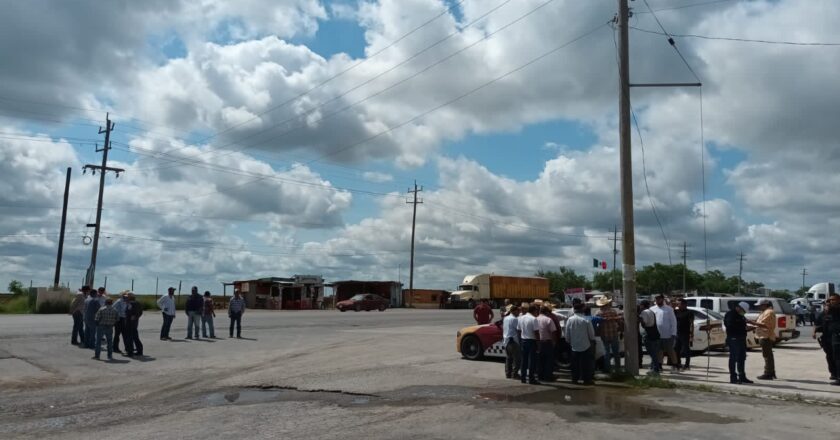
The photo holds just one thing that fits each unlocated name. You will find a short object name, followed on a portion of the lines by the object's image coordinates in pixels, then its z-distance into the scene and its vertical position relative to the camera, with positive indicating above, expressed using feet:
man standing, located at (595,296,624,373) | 44.52 -0.97
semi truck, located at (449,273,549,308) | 201.67 +6.15
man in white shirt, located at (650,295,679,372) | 45.39 -0.46
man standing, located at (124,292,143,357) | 54.95 -2.19
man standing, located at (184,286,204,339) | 68.28 -0.65
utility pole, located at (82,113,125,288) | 141.17 +23.98
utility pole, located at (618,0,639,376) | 43.88 +7.56
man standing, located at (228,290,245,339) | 71.05 -0.71
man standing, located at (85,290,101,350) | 56.54 -0.96
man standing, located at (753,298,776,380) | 41.75 -0.82
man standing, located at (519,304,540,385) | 41.29 -1.98
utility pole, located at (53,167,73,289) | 159.06 +13.64
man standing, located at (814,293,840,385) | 40.37 -0.64
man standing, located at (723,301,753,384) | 40.73 -1.32
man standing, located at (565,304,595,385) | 41.24 -1.85
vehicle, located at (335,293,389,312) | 167.43 +0.77
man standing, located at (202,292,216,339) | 69.97 -1.22
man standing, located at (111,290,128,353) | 54.80 -1.34
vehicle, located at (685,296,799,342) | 67.51 +1.00
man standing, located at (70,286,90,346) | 59.41 -1.46
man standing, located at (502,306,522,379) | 43.11 -2.13
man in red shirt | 62.18 -0.25
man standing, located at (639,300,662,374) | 44.55 -1.27
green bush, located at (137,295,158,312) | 152.76 -0.71
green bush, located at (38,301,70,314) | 138.63 -2.23
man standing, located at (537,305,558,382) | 41.60 -1.95
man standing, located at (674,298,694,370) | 47.98 -0.87
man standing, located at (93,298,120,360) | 51.34 -1.68
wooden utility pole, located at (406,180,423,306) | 224.53 +11.99
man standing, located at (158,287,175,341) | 66.69 -0.98
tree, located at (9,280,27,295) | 212.86 +2.04
